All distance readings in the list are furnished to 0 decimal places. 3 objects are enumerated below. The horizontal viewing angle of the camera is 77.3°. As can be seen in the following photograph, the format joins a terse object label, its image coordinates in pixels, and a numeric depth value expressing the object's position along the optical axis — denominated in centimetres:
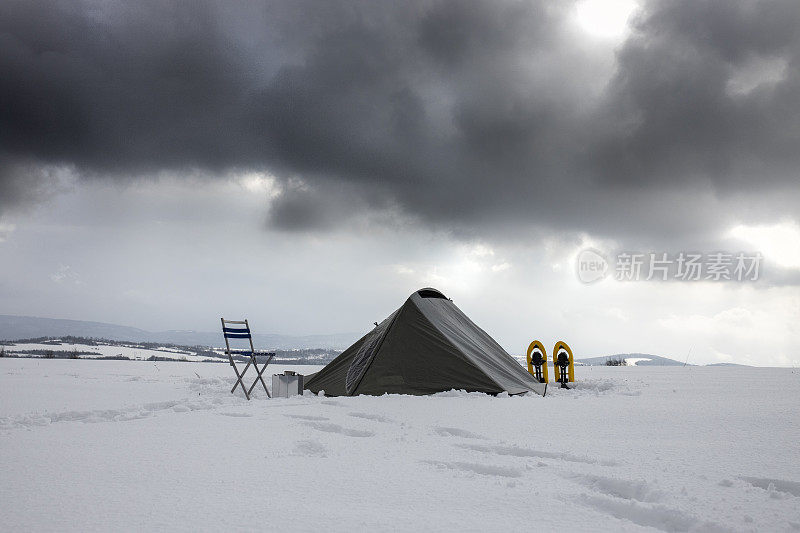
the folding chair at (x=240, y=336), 718
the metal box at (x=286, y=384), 751
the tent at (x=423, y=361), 729
